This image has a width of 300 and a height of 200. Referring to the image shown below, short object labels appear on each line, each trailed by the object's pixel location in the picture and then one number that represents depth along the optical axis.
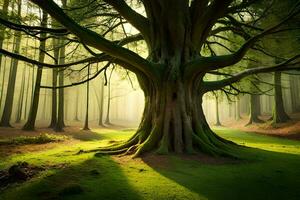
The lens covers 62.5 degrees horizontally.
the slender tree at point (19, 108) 26.32
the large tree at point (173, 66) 6.62
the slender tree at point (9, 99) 17.79
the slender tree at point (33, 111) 15.52
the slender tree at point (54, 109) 18.36
